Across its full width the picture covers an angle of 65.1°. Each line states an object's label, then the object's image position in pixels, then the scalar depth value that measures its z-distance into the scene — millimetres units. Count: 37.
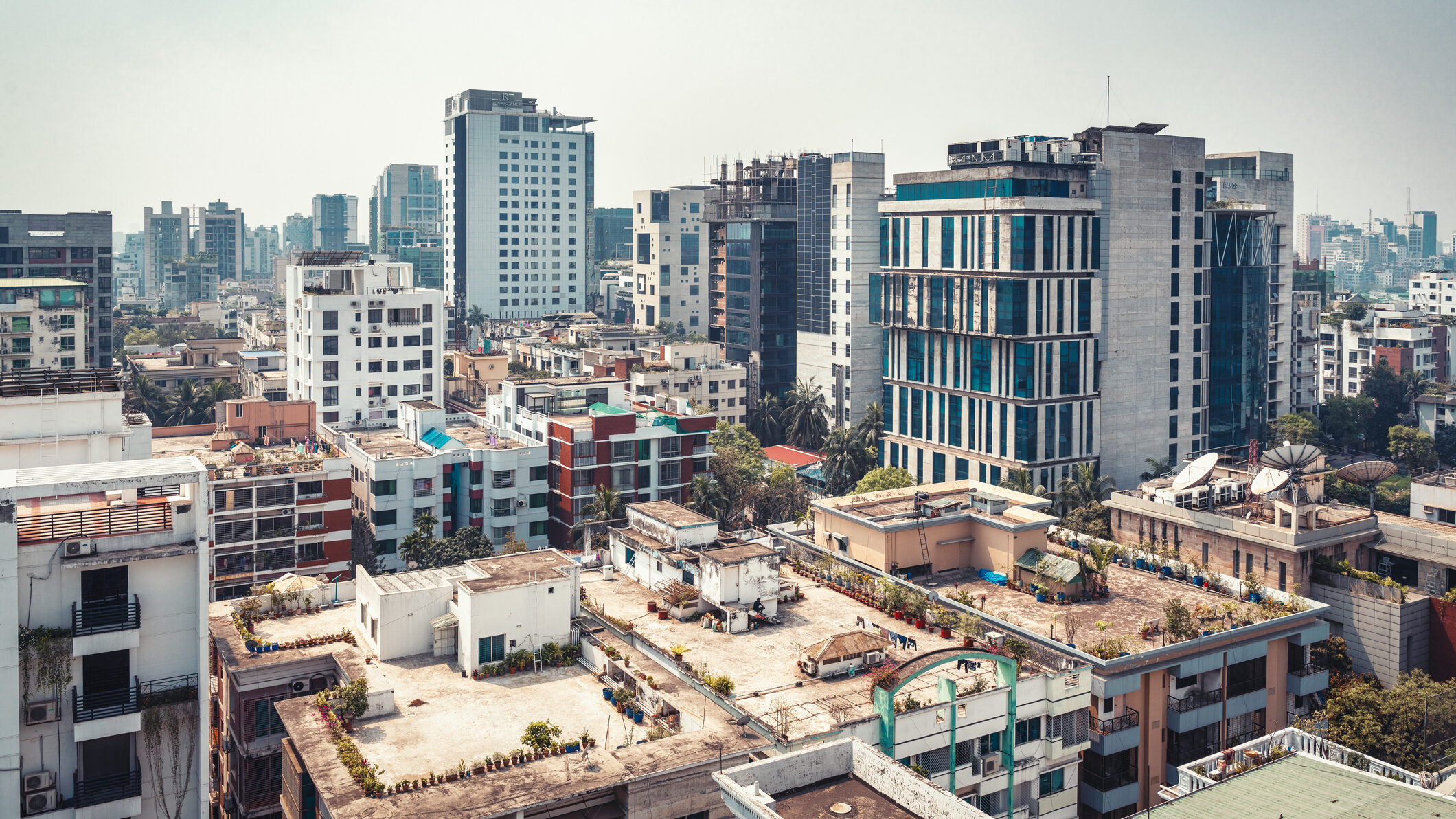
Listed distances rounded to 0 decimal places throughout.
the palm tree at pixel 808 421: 119000
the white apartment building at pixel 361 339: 92500
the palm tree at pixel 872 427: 103438
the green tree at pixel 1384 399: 139000
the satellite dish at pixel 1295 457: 57562
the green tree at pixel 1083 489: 79750
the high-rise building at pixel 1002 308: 87375
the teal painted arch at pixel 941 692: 33250
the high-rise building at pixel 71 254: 127750
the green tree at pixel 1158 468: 93188
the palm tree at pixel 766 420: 123062
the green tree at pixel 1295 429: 113000
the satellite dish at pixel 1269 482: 57969
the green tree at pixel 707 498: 81000
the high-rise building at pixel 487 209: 195875
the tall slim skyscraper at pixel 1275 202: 114688
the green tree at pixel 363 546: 74125
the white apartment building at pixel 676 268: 188625
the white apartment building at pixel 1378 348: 153000
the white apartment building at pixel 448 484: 75125
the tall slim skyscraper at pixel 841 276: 118938
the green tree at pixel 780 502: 87200
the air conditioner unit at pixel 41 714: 29109
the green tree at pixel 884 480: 87000
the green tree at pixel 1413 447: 120188
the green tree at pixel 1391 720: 44375
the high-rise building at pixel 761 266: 136500
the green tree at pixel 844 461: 98688
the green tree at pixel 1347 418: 132500
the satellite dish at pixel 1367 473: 68062
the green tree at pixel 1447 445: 131000
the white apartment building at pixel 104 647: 29031
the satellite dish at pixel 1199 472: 60219
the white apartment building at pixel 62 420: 42125
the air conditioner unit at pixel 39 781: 29062
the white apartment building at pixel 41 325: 101000
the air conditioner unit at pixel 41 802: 29031
